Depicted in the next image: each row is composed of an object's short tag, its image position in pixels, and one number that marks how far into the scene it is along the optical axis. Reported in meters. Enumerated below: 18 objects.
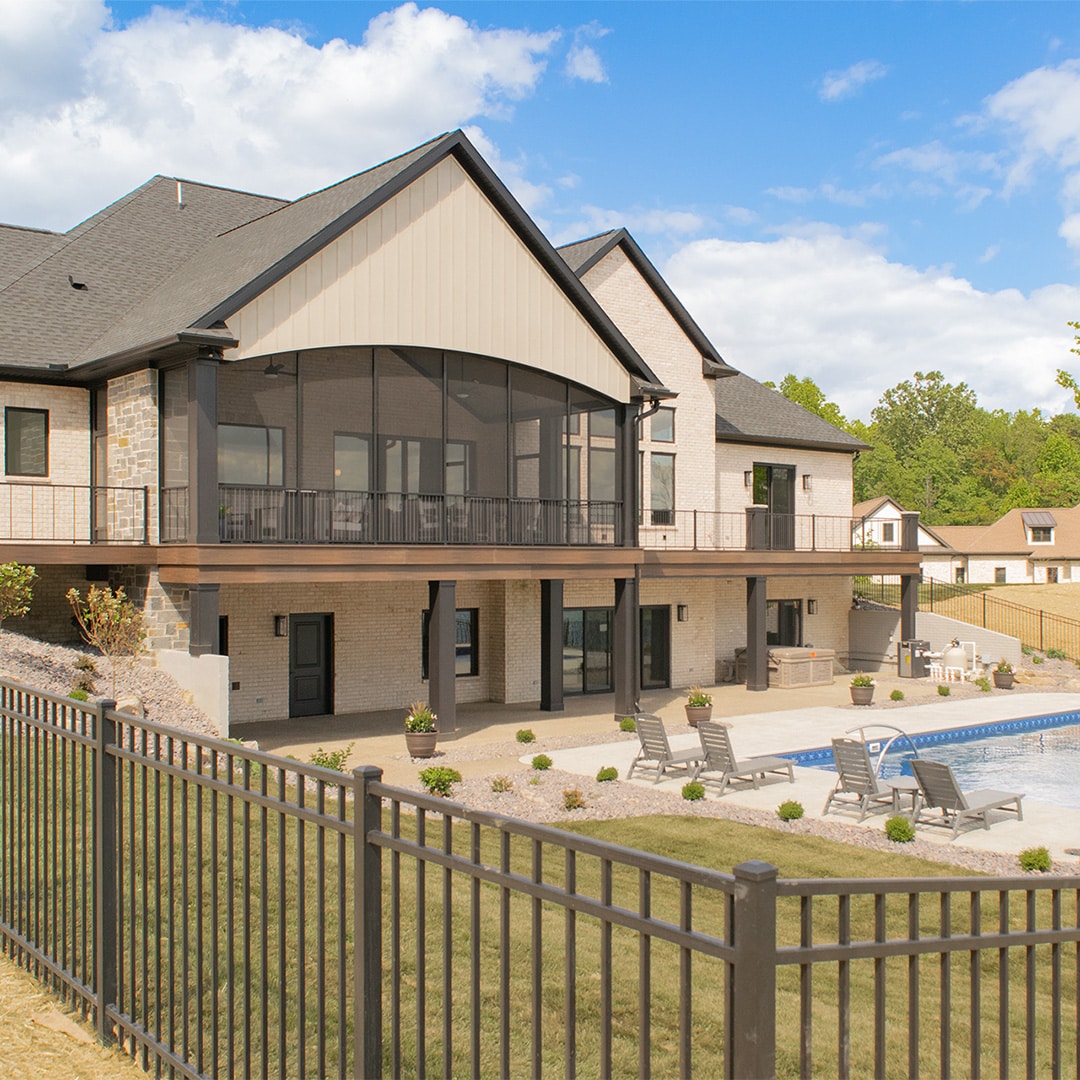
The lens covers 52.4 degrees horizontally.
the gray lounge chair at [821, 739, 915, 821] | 14.19
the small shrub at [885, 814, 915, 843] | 12.86
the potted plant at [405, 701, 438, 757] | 17.70
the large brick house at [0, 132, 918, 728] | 18.25
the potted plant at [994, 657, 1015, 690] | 28.53
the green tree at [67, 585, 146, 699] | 17.27
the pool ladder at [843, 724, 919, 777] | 20.73
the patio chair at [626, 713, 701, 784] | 16.36
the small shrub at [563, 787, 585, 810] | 14.20
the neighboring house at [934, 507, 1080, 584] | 67.50
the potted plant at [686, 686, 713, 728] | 22.06
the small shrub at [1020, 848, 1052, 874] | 11.55
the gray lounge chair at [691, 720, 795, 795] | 15.77
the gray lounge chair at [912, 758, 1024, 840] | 13.28
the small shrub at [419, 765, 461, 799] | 14.37
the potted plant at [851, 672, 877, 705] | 24.34
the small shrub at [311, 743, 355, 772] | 13.94
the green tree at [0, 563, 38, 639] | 16.84
